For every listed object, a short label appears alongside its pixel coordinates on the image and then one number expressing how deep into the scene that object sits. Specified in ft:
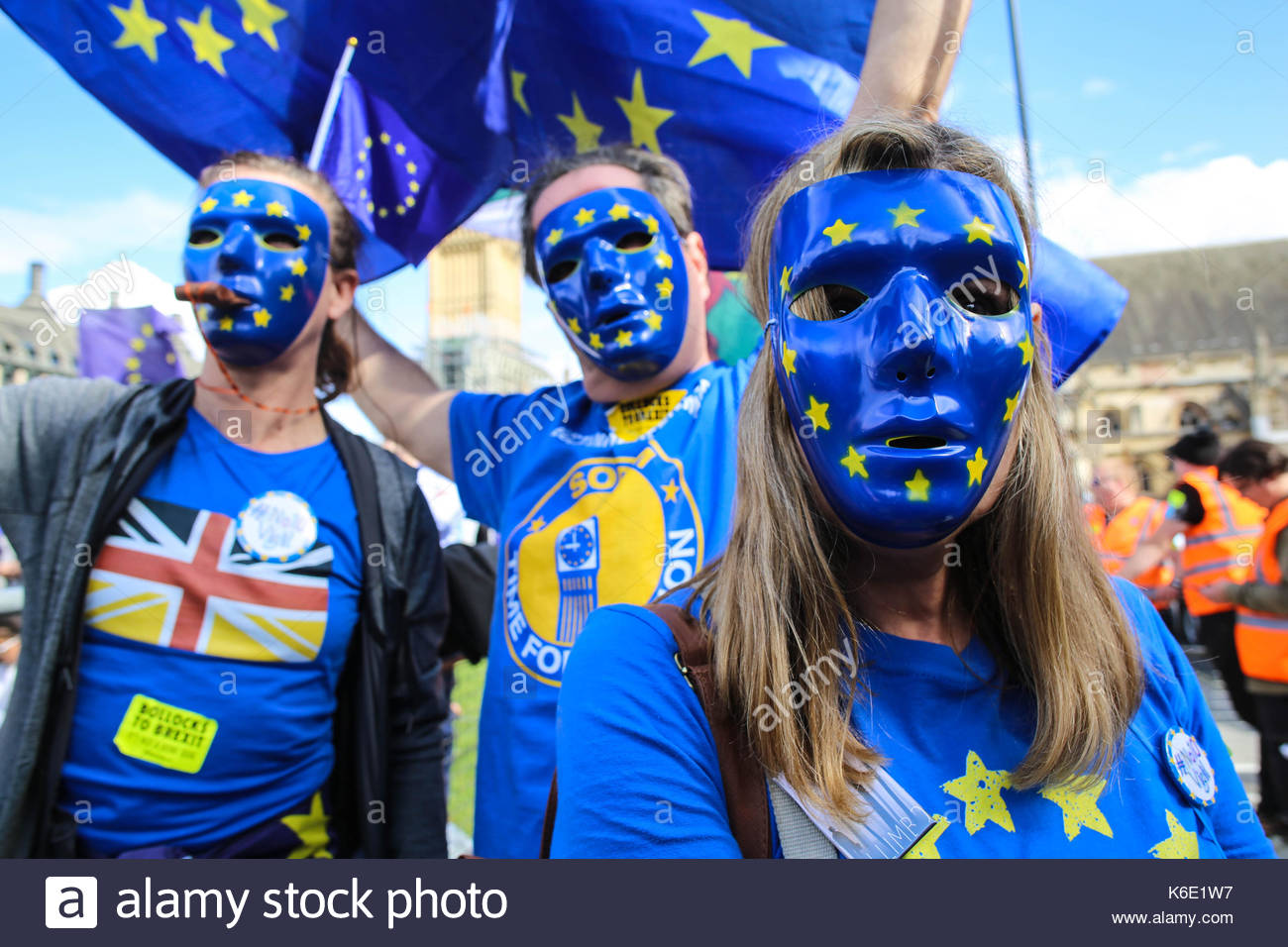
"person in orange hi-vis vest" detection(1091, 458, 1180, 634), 15.42
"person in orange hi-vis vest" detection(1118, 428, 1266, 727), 14.03
